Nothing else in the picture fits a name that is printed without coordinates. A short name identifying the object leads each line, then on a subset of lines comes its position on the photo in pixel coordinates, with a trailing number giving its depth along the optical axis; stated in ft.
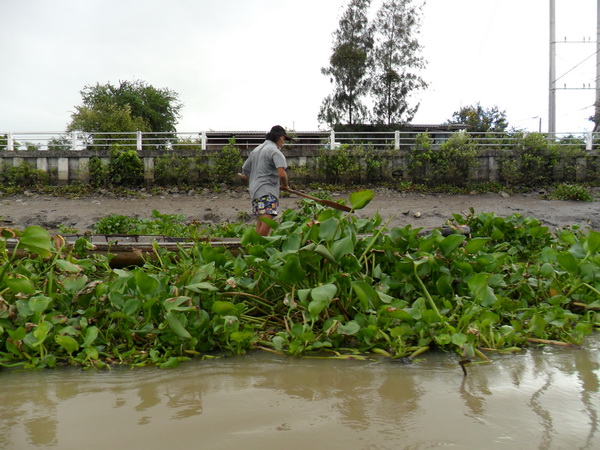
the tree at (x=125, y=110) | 67.41
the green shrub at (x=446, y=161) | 48.01
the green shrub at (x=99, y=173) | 47.73
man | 17.74
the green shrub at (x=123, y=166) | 47.60
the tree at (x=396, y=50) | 74.13
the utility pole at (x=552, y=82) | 55.16
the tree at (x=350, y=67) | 72.69
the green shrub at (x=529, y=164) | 48.19
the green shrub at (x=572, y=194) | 42.32
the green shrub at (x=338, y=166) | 48.60
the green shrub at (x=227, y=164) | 48.29
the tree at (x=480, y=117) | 93.81
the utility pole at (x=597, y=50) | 52.80
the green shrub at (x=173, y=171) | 48.42
